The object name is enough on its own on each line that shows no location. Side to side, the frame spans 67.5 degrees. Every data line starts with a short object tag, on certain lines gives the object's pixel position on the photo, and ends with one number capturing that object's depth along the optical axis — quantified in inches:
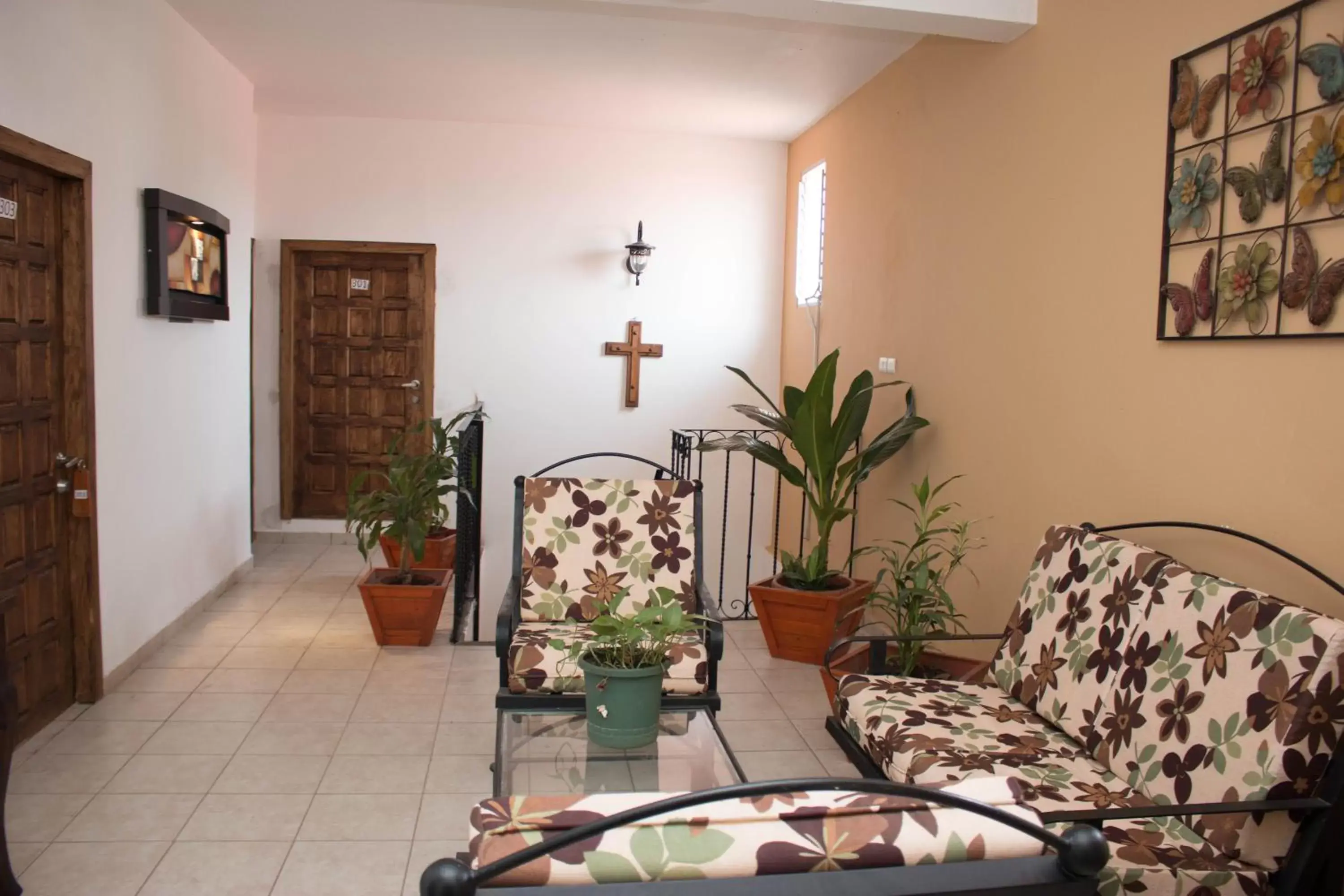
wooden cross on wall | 280.2
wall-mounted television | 169.3
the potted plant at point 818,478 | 177.2
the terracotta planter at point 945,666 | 139.6
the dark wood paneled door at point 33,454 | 129.3
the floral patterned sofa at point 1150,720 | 74.8
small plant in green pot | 93.9
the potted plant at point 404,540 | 181.9
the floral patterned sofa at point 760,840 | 44.2
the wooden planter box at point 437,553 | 231.5
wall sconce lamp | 272.2
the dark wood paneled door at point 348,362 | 275.1
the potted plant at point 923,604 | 140.5
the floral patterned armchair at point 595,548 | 139.1
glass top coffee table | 91.4
